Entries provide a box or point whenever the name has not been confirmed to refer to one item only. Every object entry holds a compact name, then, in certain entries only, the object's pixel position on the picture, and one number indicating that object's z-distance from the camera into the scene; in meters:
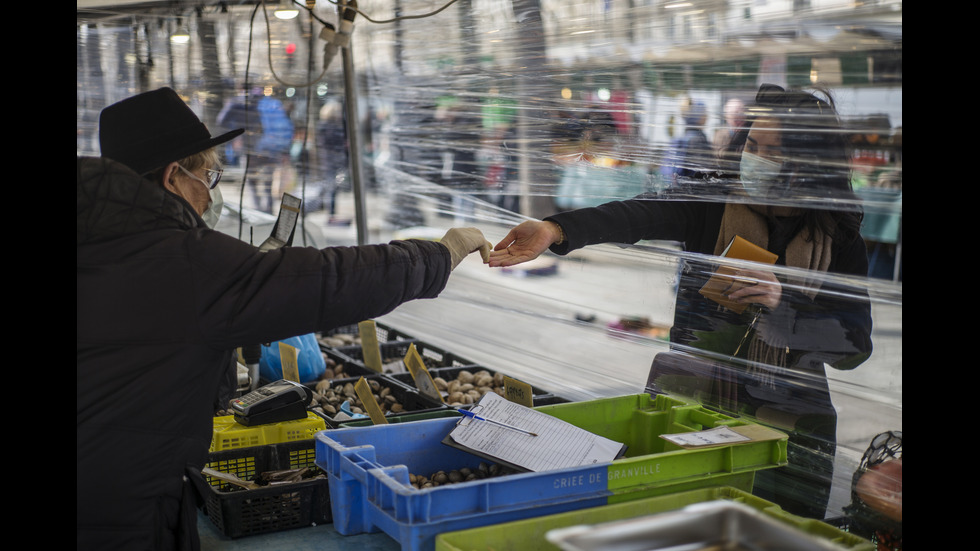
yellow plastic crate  2.05
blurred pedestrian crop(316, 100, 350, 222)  4.11
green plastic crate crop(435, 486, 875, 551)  1.39
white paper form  1.69
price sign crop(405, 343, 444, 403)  2.45
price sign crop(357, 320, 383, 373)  2.89
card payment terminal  2.09
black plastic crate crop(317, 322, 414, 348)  3.55
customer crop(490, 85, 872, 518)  1.72
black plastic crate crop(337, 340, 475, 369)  3.15
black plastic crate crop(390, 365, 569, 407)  2.51
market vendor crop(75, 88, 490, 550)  1.45
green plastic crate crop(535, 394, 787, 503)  1.57
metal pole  3.73
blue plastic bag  2.94
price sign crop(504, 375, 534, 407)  2.09
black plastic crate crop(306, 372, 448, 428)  2.49
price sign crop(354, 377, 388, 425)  2.07
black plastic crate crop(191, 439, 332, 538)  1.75
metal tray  1.05
